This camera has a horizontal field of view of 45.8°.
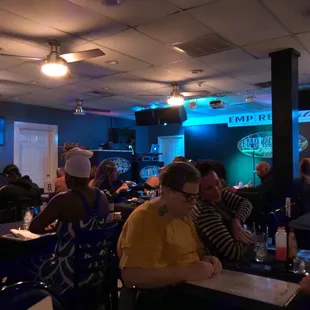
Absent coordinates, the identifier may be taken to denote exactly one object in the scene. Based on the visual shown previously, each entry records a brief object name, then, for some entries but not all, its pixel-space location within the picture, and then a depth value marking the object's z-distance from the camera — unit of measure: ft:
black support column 14.87
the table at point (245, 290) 4.43
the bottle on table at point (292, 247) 6.81
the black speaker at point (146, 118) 26.81
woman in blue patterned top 8.23
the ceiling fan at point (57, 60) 12.84
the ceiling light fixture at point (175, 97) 19.84
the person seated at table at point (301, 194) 14.29
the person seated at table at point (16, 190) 14.44
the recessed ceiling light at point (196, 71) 17.61
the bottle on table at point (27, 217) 10.83
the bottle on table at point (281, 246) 6.81
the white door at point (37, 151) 26.53
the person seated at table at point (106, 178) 17.02
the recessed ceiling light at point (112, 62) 15.87
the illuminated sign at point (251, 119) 31.55
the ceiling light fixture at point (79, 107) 24.94
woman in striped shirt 6.44
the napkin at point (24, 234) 9.36
